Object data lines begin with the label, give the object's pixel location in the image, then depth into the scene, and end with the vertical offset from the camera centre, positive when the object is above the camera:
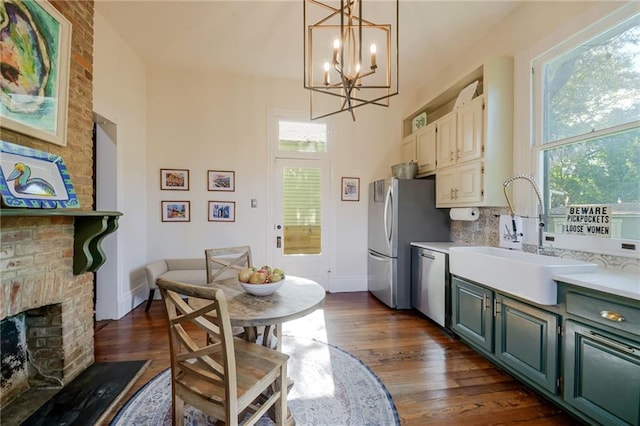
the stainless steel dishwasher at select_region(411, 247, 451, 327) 2.82 -0.80
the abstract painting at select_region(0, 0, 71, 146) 1.53 +0.87
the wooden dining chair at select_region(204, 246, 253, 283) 2.25 -0.41
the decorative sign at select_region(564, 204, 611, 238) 1.82 -0.05
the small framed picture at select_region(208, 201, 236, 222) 3.91 +0.01
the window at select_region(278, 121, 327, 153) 4.11 +1.14
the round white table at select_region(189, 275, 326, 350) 1.38 -0.53
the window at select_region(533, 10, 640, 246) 1.83 +0.67
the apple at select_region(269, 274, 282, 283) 1.73 -0.42
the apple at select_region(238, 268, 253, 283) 1.72 -0.40
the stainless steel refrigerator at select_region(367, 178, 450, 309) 3.43 -0.18
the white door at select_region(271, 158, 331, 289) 4.08 -0.09
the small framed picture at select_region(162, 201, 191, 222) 3.79 +0.01
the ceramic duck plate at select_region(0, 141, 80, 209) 1.46 +0.19
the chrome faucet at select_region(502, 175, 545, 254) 2.27 +0.01
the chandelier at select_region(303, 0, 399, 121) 1.84 +1.93
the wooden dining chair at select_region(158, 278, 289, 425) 1.17 -0.79
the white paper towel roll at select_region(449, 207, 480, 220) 2.92 -0.01
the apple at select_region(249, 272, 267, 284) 1.70 -0.41
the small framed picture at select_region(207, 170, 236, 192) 3.89 +0.45
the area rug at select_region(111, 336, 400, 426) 1.65 -1.25
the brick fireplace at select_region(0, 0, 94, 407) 1.59 -0.40
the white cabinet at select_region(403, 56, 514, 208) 2.65 +0.75
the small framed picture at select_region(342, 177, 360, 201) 4.25 +0.36
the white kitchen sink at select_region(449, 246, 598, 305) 1.72 -0.42
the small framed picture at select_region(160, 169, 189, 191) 3.77 +0.45
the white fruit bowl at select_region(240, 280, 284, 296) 1.68 -0.47
